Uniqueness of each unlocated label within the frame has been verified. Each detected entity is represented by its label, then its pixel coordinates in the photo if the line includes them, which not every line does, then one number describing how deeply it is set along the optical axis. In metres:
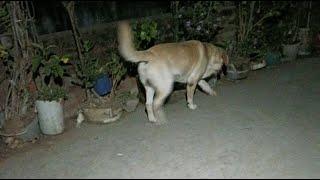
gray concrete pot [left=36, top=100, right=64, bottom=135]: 4.01
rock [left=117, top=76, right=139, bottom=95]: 4.96
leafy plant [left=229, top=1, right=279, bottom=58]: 5.97
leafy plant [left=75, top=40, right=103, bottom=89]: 4.35
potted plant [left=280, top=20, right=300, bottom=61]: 6.70
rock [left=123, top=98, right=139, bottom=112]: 4.71
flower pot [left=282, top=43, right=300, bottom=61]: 6.69
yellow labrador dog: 3.93
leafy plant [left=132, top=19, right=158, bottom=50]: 4.29
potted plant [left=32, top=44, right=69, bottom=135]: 4.00
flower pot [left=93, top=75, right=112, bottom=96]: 4.43
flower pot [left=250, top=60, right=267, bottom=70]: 6.15
